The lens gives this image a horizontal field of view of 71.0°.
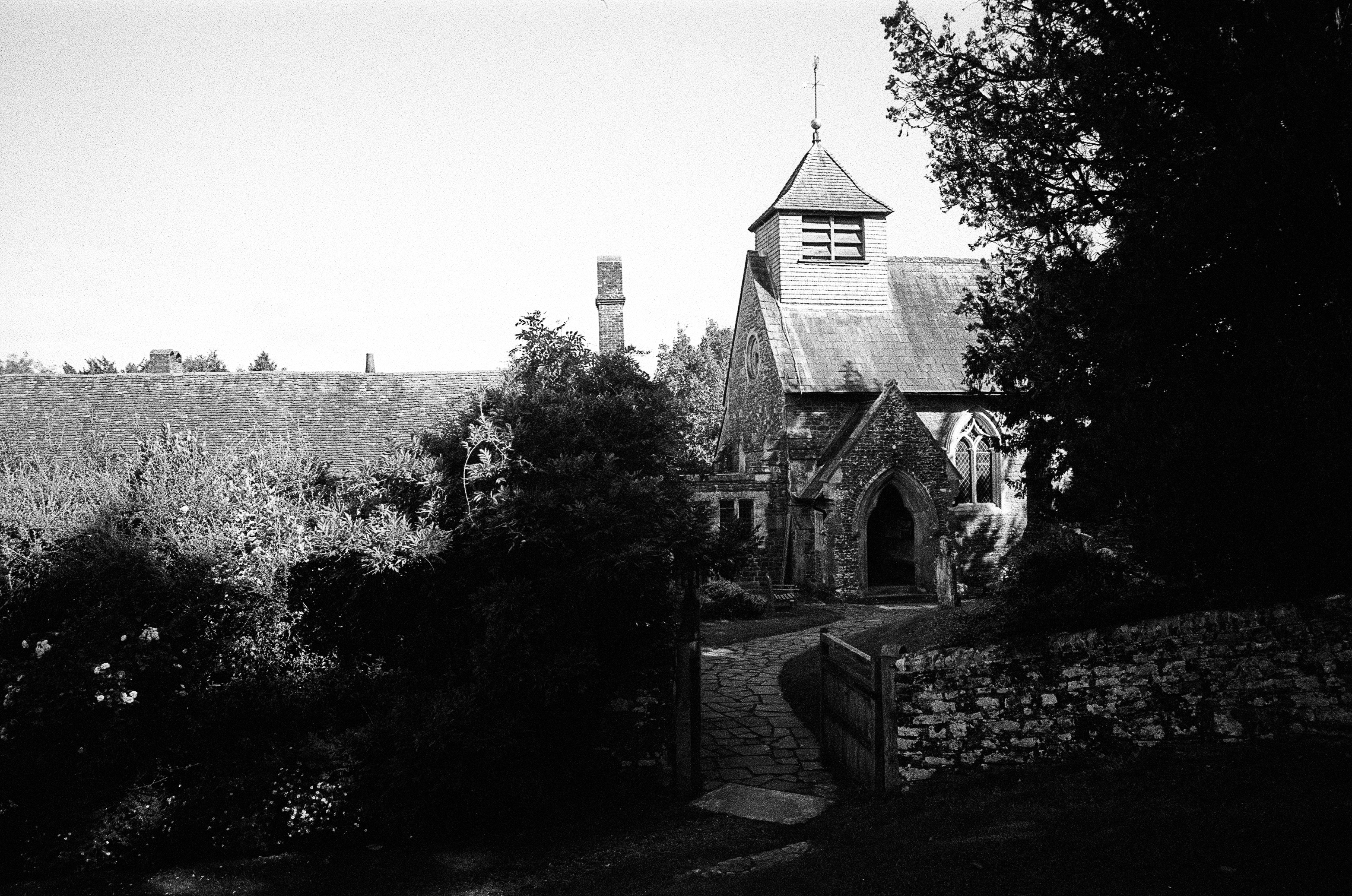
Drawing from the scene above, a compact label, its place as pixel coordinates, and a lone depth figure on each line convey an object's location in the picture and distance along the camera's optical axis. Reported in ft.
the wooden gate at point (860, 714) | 29.73
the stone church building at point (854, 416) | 79.36
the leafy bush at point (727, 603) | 71.77
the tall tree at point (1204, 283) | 25.79
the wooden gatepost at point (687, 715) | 33.42
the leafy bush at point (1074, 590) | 30.73
